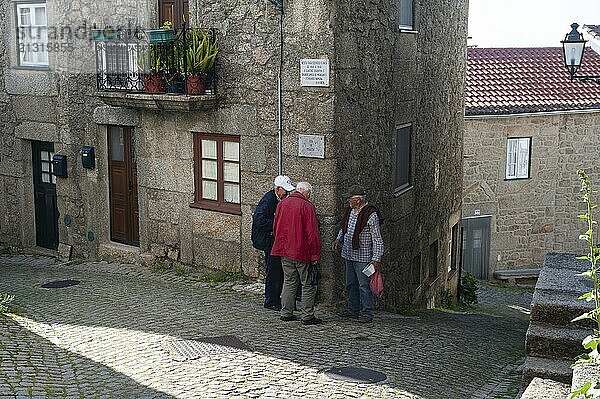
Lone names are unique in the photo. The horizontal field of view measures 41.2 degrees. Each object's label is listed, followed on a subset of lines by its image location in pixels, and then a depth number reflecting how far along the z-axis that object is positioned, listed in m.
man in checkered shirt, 9.30
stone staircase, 7.24
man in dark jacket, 9.47
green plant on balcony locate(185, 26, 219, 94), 10.55
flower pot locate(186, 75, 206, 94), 10.61
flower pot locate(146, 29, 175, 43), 10.62
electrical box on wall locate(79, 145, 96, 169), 12.29
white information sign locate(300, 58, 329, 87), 9.80
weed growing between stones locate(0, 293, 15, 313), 9.38
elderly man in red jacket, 8.93
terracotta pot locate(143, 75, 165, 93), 10.91
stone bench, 22.02
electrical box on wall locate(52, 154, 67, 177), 12.68
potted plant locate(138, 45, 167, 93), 10.81
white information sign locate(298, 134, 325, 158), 9.97
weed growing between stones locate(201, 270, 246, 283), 11.05
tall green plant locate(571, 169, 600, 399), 4.28
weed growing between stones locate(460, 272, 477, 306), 17.19
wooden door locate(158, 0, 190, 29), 11.21
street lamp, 12.16
